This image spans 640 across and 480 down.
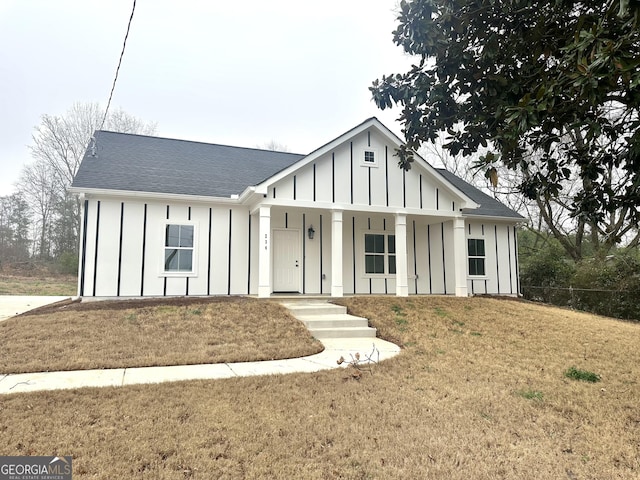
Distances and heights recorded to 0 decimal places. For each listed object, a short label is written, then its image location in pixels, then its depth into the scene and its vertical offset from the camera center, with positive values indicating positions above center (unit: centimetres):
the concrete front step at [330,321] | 793 -103
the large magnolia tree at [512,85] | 356 +220
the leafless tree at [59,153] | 2517 +766
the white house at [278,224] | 1027 +141
